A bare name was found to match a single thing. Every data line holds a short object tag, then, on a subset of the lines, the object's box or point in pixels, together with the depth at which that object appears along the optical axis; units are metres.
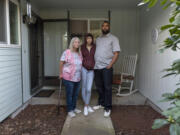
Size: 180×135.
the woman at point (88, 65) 2.80
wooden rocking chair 3.79
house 2.65
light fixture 3.02
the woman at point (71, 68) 2.68
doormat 3.78
